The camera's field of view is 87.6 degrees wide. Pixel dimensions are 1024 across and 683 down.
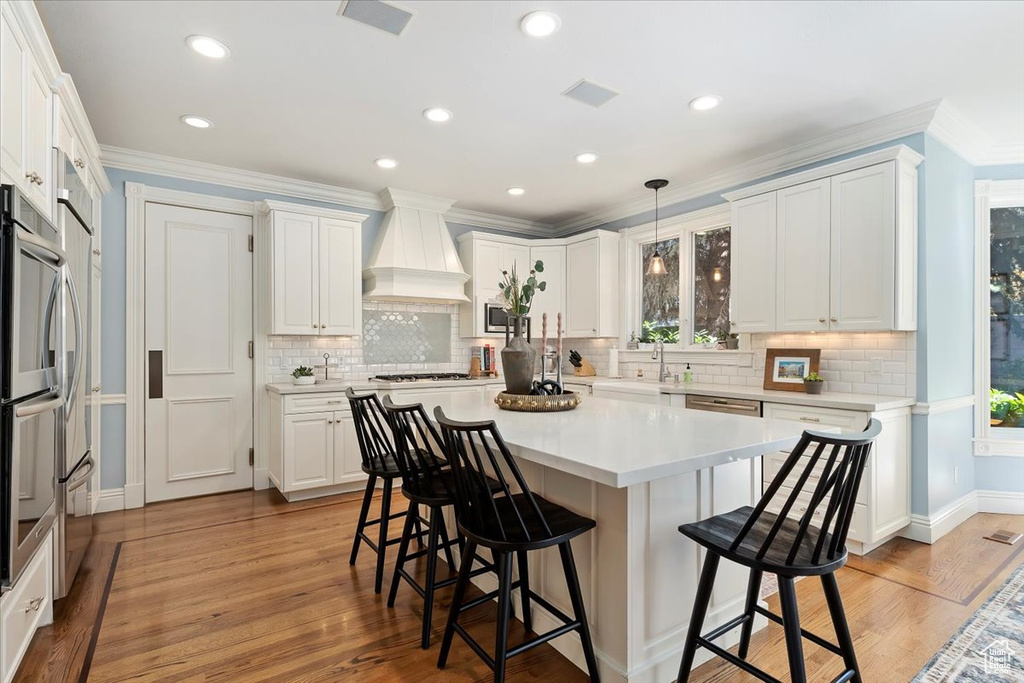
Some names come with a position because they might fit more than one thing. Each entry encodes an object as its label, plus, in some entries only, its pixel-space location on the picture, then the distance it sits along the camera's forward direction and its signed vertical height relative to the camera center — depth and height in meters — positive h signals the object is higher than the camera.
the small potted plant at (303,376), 4.36 -0.28
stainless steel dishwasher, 3.62 -0.45
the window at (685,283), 4.67 +0.55
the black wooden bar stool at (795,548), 1.50 -0.63
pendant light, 4.34 +0.61
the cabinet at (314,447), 4.13 -0.84
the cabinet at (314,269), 4.38 +0.62
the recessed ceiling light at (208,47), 2.51 +1.42
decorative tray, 2.60 -0.30
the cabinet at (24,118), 1.77 +0.84
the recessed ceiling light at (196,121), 3.36 +1.41
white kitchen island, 1.72 -0.63
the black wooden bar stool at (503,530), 1.70 -0.63
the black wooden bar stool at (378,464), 2.63 -0.63
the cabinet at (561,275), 5.43 +0.69
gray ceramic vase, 2.69 -0.10
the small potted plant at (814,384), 3.60 -0.28
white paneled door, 4.15 -0.08
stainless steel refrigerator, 2.43 -0.23
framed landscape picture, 3.77 -0.18
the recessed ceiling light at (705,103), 3.11 +1.42
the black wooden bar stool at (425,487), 2.20 -0.64
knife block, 5.70 -0.30
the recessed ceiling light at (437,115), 3.28 +1.42
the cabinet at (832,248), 3.25 +0.62
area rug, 2.01 -1.25
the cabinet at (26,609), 1.83 -1.02
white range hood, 4.85 +0.80
